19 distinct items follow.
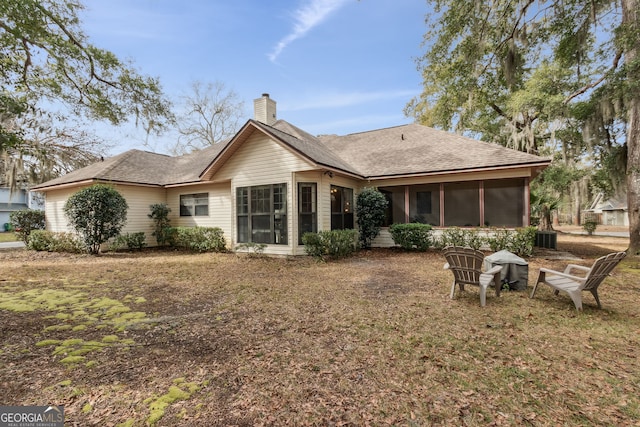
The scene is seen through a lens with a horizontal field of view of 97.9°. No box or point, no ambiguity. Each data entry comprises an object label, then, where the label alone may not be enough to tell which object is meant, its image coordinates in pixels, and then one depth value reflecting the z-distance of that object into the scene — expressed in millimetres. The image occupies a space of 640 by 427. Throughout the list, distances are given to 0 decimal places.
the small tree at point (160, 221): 13570
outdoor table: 5801
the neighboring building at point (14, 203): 28834
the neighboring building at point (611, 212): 36988
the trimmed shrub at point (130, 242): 12104
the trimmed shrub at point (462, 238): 10406
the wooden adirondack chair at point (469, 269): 4945
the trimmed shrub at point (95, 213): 10852
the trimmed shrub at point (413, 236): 11039
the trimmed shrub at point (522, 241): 9547
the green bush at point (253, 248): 10633
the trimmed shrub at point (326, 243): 9688
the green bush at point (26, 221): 14148
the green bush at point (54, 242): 11859
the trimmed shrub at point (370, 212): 11523
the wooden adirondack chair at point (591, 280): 4477
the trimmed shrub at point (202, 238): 12164
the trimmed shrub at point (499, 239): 9914
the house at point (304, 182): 10312
